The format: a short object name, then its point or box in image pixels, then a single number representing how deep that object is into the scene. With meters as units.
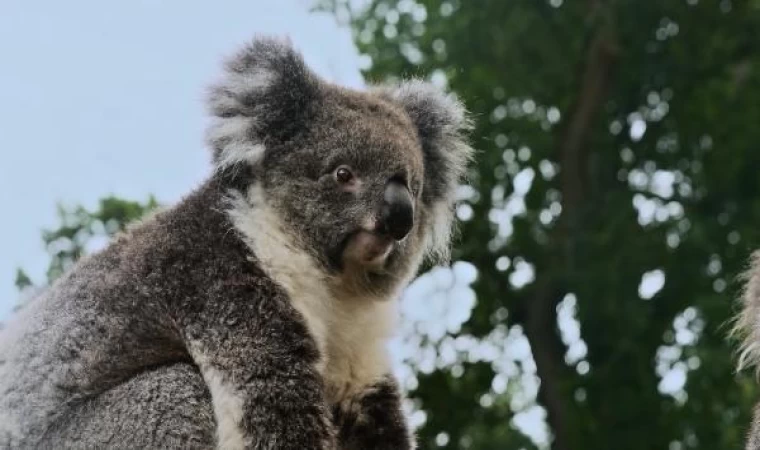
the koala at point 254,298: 7.21
